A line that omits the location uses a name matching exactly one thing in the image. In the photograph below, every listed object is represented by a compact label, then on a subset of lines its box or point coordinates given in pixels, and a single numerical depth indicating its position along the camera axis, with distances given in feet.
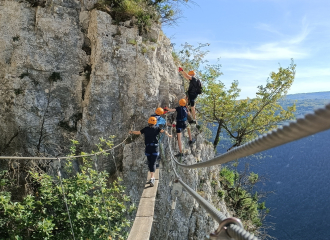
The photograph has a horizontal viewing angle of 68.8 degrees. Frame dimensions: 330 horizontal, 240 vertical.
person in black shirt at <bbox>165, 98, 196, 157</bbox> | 27.81
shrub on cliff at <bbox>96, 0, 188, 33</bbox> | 28.53
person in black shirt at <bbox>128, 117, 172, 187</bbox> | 23.07
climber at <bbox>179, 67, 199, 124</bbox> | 30.22
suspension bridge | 2.37
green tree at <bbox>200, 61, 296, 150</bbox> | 52.80
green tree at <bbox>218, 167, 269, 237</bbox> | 54.80
